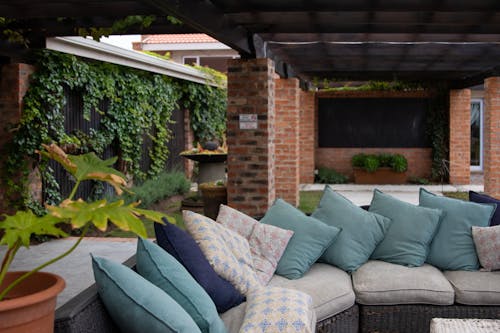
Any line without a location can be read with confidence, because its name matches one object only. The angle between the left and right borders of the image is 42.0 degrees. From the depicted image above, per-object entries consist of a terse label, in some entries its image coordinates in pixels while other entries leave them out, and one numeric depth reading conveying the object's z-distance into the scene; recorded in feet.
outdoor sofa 12.73
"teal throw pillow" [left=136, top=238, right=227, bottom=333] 9.37
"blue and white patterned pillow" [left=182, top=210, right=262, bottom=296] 11.56
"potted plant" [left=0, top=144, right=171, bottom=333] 5.90
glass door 59.47
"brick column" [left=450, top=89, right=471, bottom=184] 48.75
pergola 19.43
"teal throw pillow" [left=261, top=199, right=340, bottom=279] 13.71
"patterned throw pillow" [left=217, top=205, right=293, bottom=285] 13.48
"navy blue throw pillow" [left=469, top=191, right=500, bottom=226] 15.06
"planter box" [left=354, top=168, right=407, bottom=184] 49.73
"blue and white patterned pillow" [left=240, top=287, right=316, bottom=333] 9.92
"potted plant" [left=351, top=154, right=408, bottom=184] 49.21
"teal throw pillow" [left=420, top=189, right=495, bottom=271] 14.55
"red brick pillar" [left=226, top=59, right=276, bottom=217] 25.46
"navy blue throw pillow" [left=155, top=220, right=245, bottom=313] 10.73
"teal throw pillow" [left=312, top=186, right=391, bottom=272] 14.48
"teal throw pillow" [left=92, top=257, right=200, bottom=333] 8.29
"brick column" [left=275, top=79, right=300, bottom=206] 35.14
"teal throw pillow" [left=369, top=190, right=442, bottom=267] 14.66
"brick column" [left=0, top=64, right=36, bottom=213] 23.80
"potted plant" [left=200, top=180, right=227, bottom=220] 26.68
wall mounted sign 25.52
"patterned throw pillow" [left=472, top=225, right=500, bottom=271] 14.17
